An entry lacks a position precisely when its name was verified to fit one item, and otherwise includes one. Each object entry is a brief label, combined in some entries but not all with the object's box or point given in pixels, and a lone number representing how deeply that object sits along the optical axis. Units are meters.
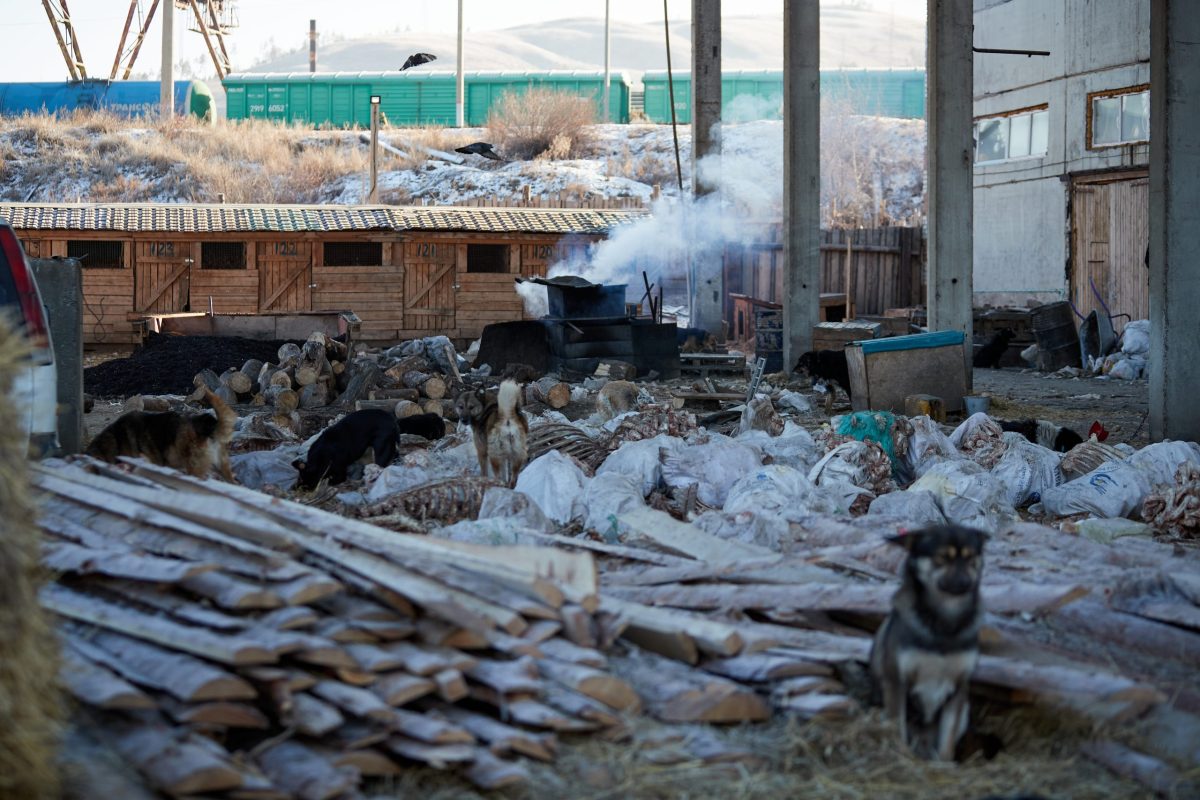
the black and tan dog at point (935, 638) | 4.46
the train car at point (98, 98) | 56.75
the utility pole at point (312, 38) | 78.12
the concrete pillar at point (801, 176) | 21.48
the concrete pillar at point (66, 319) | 10.26
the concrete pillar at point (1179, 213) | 12.88
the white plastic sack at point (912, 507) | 8.67
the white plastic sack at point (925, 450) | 11.16
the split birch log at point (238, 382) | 17.81
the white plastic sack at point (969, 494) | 8.86
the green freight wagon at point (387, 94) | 58.28
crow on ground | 50.75
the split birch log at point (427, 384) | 17.58
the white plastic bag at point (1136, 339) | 23.31
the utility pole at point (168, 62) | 51.00
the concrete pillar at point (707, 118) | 24.38
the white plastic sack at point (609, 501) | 8.54
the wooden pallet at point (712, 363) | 22.27
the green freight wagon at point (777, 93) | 57.59
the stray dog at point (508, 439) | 10.80
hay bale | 3.37
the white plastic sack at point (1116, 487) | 9.78
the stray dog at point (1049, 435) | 12.41
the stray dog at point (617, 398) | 16.06
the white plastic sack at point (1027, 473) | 10.52
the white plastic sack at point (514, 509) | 8.41
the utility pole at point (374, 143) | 38.56
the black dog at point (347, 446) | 11.51
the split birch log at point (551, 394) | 17.03
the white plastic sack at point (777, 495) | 8.73
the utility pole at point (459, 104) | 58.53
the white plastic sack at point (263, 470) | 11.66
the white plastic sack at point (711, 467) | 10.10
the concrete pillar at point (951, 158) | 17.95
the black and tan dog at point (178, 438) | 9.99
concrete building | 26.14
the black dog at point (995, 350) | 26.28
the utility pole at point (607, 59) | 58.69
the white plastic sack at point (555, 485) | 9.27
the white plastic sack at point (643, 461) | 10.28
